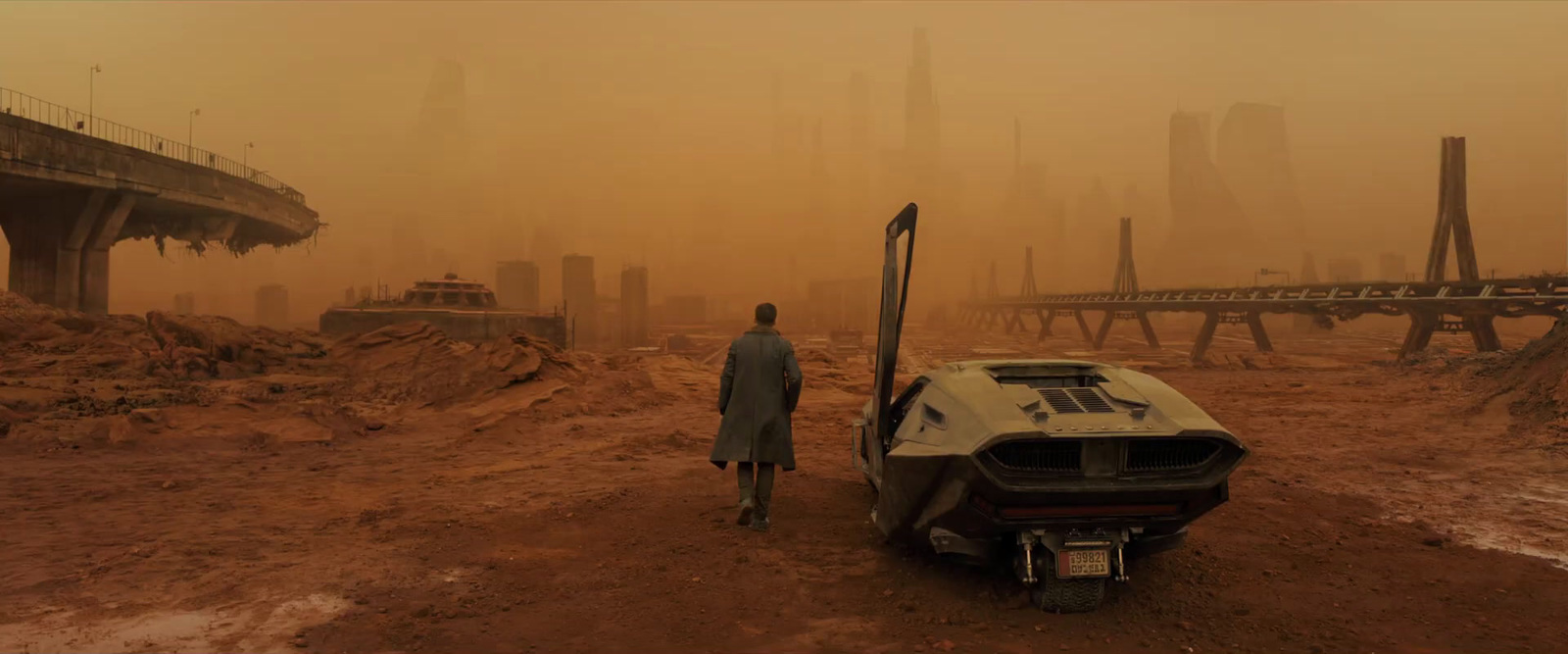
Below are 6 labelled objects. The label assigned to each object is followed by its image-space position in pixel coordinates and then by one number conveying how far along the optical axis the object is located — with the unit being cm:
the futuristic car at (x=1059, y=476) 397
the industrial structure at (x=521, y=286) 7562
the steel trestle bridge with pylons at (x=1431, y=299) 2116
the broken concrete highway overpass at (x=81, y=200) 2378
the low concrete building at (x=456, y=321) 2391
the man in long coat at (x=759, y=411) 589
